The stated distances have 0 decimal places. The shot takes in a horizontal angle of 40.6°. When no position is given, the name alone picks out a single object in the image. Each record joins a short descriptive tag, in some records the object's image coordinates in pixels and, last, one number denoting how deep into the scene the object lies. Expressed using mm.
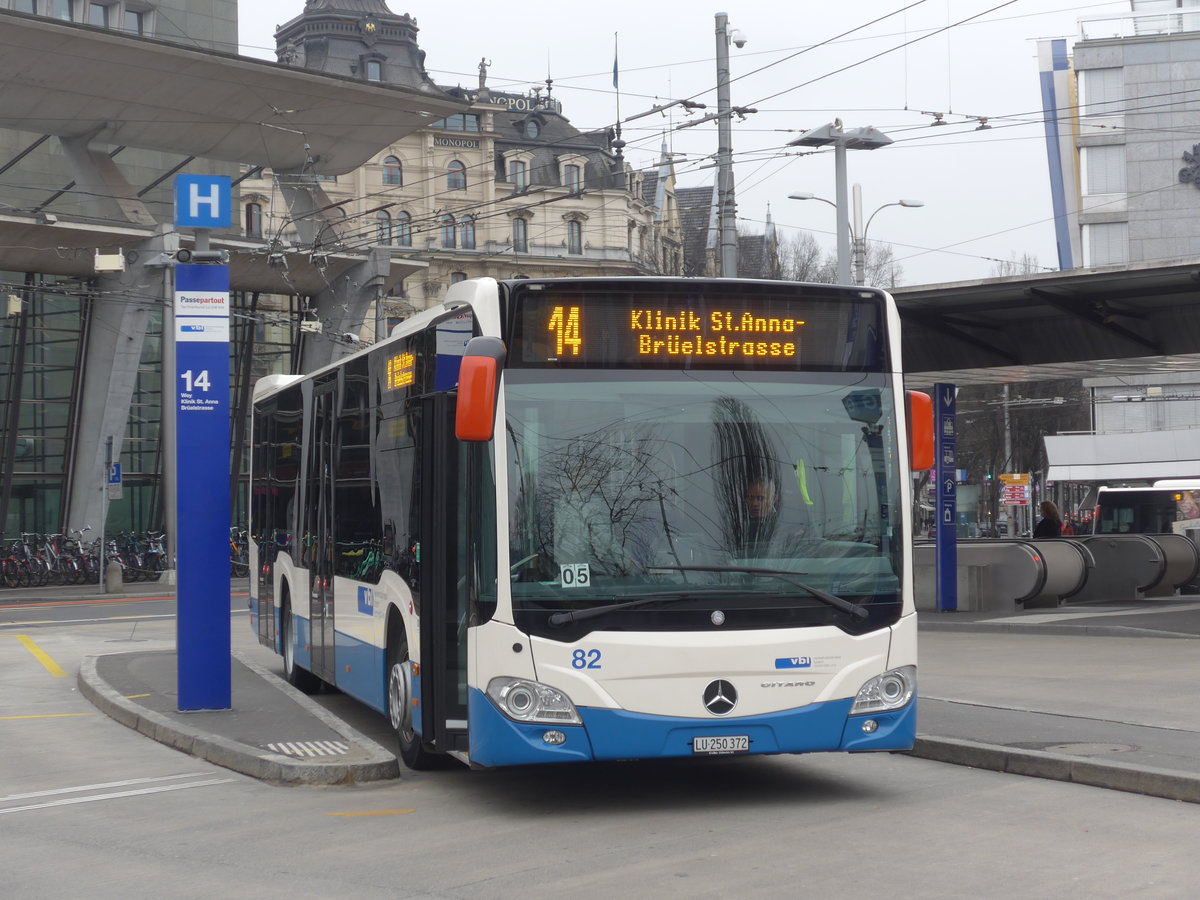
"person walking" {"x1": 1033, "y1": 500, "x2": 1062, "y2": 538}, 28625
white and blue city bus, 8062
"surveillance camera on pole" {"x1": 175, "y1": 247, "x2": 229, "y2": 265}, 11961
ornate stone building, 86125
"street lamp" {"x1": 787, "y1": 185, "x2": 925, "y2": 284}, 36969
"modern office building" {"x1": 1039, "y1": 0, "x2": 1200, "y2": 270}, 69688
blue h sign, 12031
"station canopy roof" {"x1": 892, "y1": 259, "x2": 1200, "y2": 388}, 18891
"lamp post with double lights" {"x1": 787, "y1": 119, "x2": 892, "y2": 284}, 25156
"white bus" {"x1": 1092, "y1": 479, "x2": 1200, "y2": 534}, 41156
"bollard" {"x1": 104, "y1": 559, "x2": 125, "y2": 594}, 36031
